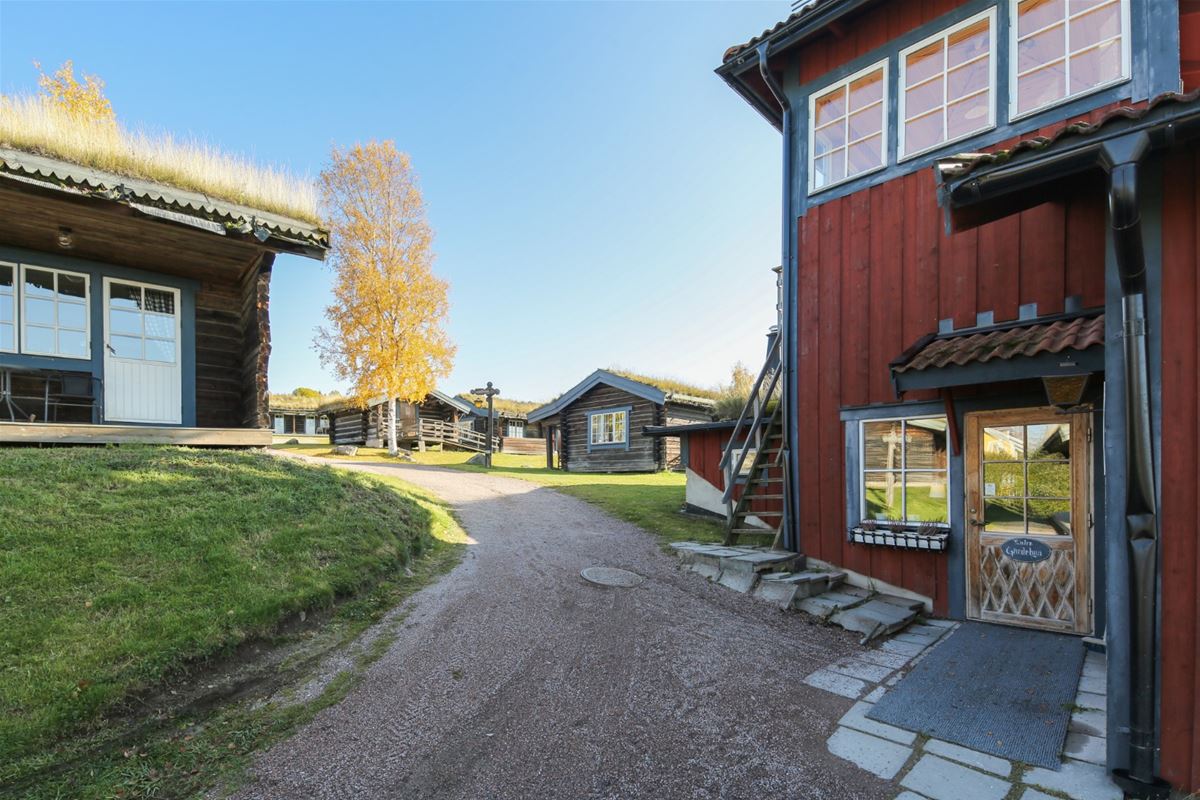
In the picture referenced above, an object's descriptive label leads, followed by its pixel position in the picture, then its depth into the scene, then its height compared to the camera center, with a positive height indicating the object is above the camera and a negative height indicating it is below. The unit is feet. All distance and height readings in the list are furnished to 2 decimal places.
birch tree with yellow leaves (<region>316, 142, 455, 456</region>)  73.05 +16.80
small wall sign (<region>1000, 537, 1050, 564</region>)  16.80 -4.35
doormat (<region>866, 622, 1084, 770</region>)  11.16 -6.67
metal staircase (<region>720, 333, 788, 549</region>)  24.76 -3.06
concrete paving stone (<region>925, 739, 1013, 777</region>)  10.19 -6.65
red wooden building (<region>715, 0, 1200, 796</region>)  9.84 +2.67
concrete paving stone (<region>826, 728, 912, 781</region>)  10.27 -6.68
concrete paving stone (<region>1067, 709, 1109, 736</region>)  11.24 -6.56
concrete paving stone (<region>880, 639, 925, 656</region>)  15.86 -6.98
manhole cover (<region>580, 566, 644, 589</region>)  21.04 -6.56
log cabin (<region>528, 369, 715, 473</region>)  63.36 -0.97
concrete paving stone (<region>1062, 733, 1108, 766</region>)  10.36 -6.56
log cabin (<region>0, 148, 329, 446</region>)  22.88 +5.27
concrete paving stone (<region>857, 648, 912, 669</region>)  15.10 -6.97
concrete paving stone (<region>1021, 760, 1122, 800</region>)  9.43 -6.56
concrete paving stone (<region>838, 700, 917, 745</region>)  11.28 -6.73
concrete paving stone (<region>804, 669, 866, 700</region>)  13.38 -6.86
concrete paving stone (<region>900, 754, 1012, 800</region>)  9.50 -6.64
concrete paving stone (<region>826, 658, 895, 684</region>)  14.24 -6.92
